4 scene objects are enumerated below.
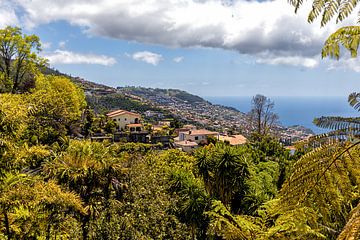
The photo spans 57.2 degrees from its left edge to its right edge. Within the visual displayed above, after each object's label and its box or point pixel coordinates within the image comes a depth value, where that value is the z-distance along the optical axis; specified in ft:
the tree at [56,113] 69.51
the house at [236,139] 141.24
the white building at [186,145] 134.00
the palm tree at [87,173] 31.14
